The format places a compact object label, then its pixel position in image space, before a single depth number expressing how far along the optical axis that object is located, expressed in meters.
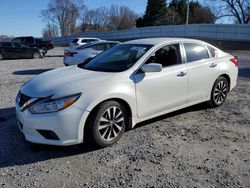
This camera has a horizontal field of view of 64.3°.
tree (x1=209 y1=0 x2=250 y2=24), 36.43
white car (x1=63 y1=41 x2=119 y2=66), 8.13
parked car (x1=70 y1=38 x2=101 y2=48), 15.80
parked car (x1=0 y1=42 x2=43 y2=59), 14.14
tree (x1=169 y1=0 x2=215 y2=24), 37.73
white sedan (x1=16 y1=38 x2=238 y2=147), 2.67
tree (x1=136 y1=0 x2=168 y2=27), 36.29
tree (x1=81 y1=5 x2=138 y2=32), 56.63
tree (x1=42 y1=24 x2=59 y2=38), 62.51
